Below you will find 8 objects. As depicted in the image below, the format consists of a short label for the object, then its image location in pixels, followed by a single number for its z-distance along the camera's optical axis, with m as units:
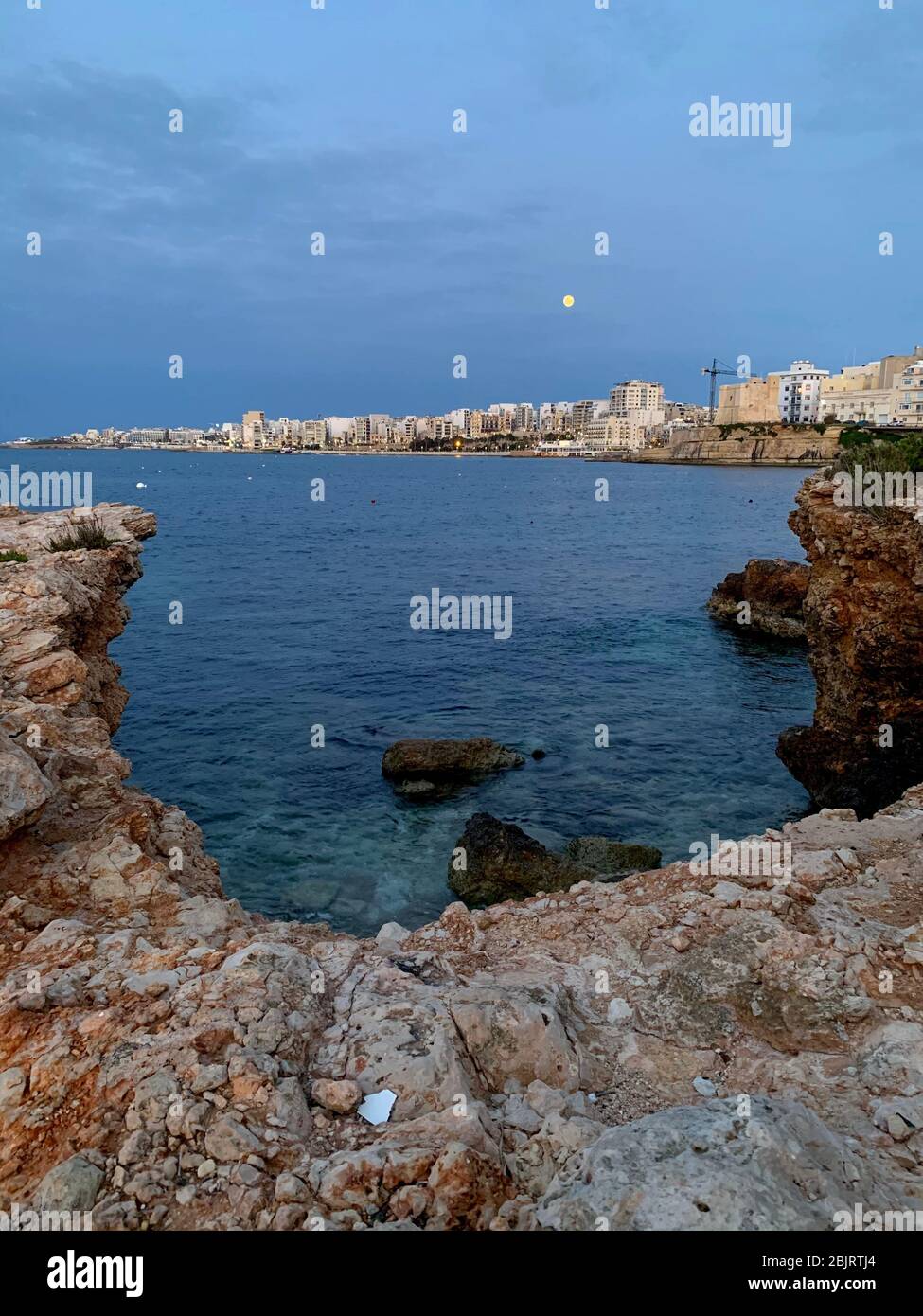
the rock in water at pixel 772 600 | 39.50
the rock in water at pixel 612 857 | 17.22
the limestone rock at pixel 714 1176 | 3.90
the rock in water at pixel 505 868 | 16.56
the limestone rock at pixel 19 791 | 7.46
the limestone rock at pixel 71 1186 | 4.29
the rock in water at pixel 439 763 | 22.56
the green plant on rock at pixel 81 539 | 16.33
